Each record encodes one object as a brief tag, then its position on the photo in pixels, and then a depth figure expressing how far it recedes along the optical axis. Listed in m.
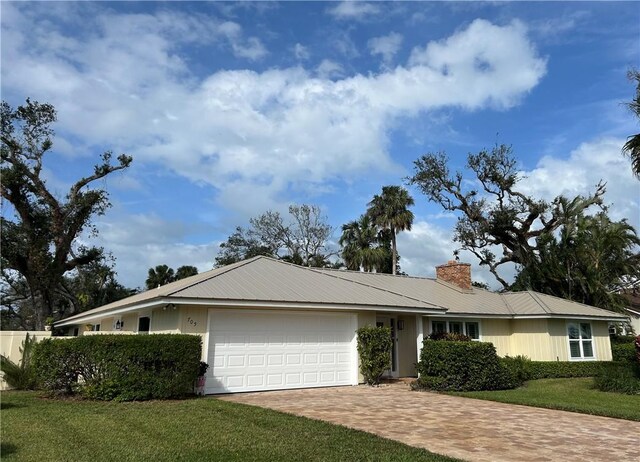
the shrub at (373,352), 15.95
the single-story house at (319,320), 13.84
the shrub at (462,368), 15.23
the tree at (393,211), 39.34
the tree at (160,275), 42.16
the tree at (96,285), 45.44
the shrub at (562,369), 19.80
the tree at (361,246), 39.62
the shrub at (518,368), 16.97
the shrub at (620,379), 14.75
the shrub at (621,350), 21.99
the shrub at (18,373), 13.89
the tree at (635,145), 14.59
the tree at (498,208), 34.12
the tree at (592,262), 27.72
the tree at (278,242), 47.09
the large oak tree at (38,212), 30.78
